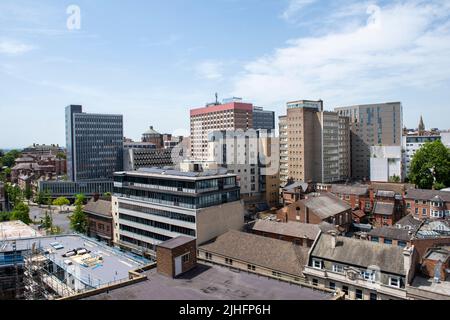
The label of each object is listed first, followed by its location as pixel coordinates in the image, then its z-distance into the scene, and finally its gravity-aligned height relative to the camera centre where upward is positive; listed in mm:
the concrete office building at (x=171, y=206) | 41344 -6360
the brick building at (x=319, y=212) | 50844 -8719
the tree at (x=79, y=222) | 59125 -10829
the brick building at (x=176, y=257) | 23734 -7096
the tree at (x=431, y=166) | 75938 -2823
